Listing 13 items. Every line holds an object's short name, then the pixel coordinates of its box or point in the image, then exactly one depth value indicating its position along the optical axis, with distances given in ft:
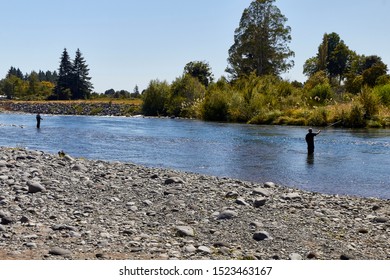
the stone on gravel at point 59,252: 21.58
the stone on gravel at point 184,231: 26.28
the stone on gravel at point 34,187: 33.71
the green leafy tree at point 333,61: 324.60
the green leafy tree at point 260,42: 266.57
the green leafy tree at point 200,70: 311.47
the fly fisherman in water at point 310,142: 78.30
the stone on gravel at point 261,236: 26.23
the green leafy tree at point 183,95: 235.61
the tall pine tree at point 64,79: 366.63
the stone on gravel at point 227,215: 30.32
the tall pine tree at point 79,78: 371.56
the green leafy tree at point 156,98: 255.70
